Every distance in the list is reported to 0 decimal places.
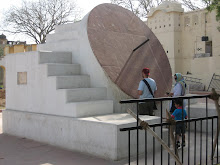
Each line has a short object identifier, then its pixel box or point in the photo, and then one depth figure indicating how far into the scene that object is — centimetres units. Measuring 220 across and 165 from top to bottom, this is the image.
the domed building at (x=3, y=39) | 4477
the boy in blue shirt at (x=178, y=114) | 485
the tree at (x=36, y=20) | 2892
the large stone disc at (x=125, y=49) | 605
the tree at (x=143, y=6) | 2864
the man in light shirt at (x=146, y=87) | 541
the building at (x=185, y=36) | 1827
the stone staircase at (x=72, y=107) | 471
